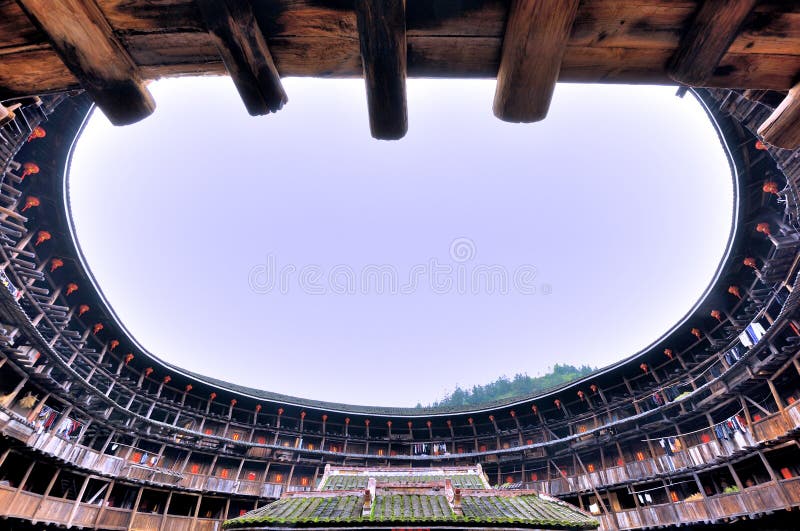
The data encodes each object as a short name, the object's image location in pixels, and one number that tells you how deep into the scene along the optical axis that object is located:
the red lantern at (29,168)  14.86
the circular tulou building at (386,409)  1.86
